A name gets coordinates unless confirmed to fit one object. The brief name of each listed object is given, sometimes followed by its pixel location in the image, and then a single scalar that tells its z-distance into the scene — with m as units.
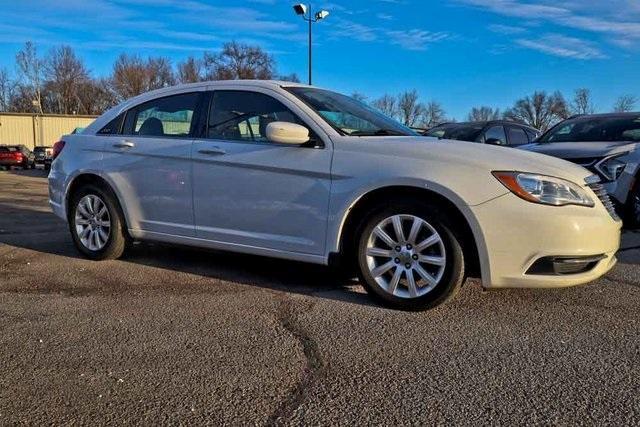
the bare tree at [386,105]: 75.09
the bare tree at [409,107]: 81.81
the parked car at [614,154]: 6.54
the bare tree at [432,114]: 82.18
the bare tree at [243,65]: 65.50
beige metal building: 46.81
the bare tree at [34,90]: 71.50
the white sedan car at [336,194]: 3.60
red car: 29.77
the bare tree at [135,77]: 72.94
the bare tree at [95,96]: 74.94
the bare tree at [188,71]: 74.00
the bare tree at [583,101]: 73.50
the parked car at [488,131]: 9.96
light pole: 22.86
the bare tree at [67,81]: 74.38
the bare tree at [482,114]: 82.91
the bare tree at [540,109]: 85.00
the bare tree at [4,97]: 77.00
